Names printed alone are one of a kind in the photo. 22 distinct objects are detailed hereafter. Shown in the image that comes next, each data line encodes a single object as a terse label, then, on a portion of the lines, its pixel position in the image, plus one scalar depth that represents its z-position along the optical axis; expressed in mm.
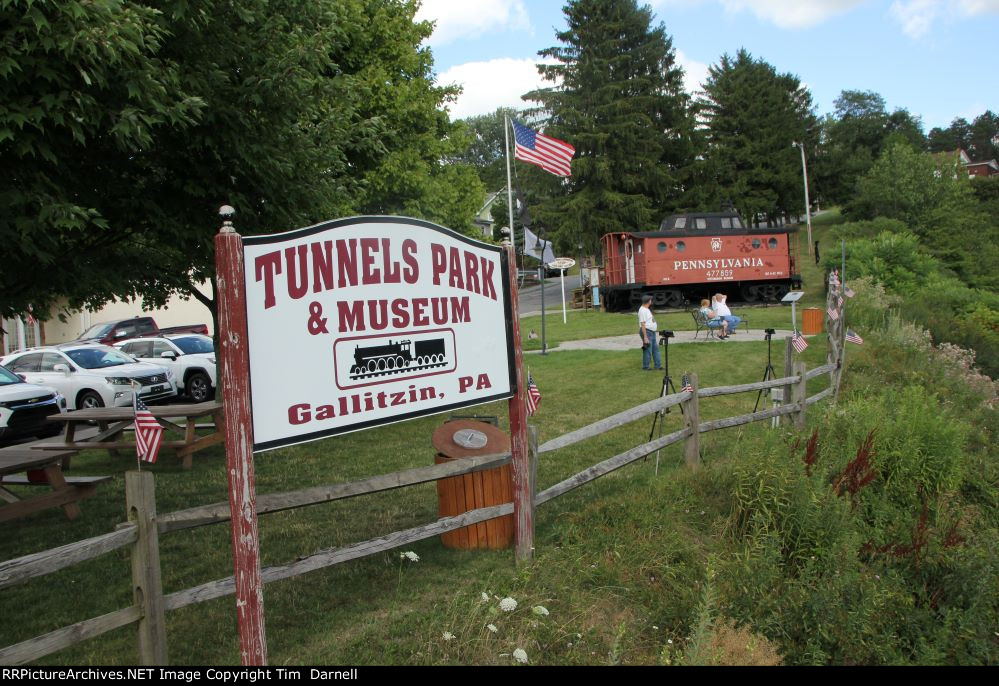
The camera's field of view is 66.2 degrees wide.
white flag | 26764
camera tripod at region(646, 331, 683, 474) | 8097
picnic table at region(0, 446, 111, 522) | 6698
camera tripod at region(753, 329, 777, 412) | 11328
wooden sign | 3836
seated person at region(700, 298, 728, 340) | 18422
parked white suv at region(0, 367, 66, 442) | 12375
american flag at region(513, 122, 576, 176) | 18469
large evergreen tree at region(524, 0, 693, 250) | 43062
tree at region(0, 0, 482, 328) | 4973
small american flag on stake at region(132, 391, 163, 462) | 6047
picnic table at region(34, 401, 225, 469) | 9117
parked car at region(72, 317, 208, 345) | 27172
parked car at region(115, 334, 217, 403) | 16891
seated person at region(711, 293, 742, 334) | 18875
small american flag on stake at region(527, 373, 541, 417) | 6184
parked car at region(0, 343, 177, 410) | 14852
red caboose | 29312
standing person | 14945
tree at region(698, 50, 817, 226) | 52688
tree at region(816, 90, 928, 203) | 64250
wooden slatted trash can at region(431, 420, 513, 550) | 5867
